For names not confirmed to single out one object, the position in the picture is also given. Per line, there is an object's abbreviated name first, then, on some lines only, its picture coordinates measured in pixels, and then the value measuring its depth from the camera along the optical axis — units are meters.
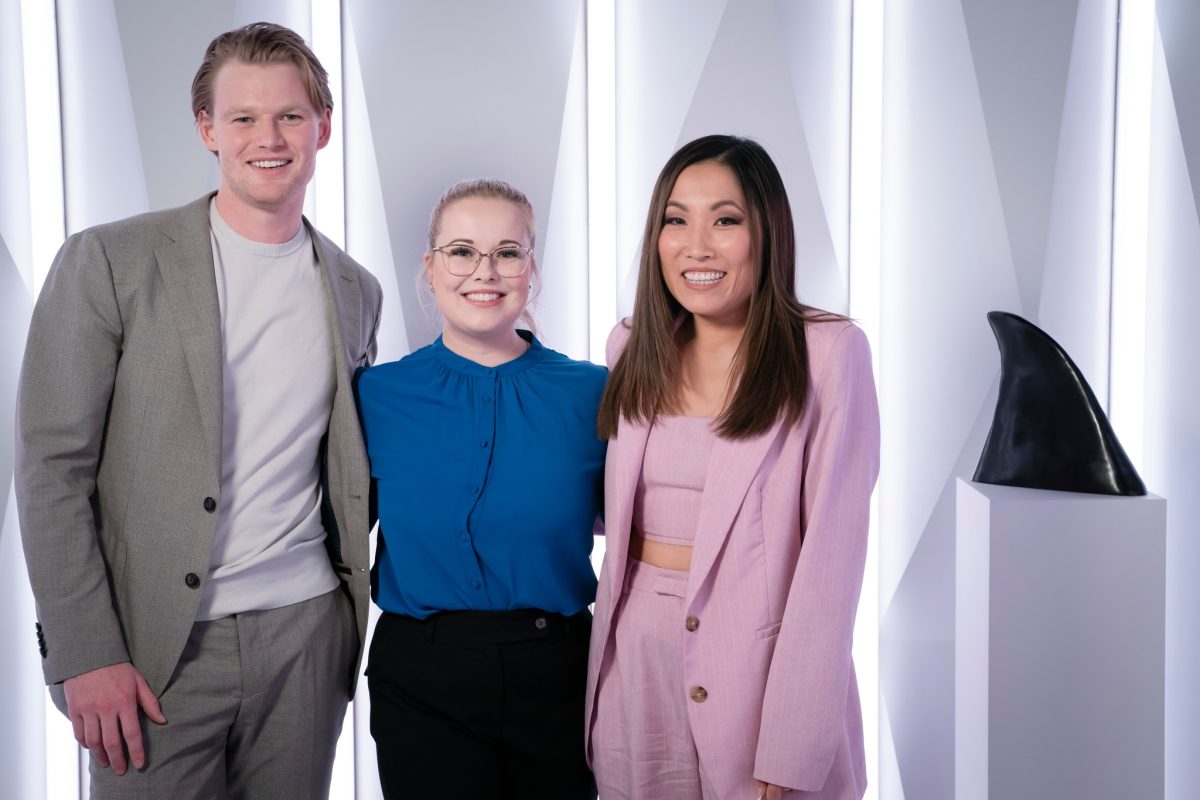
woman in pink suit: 1.52
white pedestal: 2.01
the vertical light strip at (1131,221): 2.69
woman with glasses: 1.69
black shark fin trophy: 2.06
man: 1.56
